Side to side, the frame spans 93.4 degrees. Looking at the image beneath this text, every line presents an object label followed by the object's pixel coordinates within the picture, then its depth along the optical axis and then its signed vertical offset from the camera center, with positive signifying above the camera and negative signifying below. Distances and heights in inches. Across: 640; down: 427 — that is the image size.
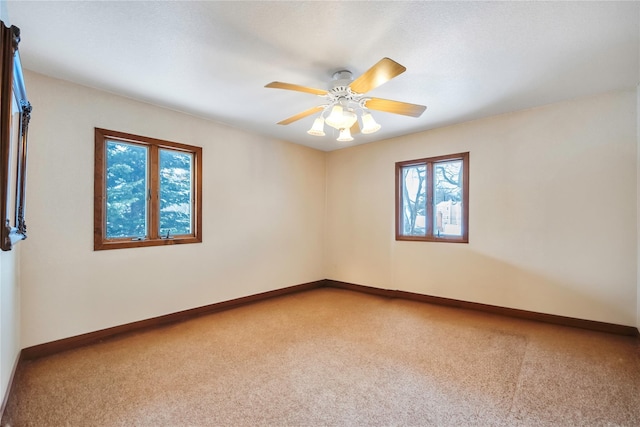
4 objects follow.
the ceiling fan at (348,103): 83.7 +35.3
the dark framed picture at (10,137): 52.7 +16.1
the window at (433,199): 155.5 +7.6
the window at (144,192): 115.3 +8.8
